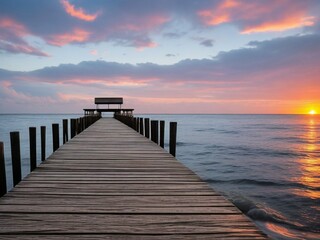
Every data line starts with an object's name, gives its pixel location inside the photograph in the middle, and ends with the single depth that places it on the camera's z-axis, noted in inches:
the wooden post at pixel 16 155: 235.6
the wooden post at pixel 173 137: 380.2
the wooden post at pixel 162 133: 448.3
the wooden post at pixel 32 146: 303.4
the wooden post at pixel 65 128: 564.9
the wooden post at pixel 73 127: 593.6
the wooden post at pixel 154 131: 465.9
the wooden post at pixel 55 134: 416.5
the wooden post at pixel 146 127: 552.7
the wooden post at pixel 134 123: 716.2
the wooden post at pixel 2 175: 186.2
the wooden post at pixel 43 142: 335.0
